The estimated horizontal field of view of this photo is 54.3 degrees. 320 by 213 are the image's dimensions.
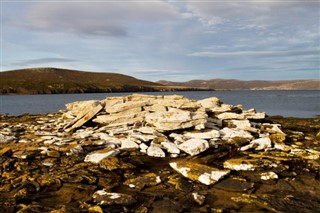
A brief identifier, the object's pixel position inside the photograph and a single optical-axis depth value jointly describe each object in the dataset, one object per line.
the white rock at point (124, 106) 19.77
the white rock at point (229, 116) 19.27
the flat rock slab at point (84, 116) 19.39
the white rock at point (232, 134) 15.98
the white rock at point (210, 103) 21.25
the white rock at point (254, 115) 21.17
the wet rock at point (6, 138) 16.08
